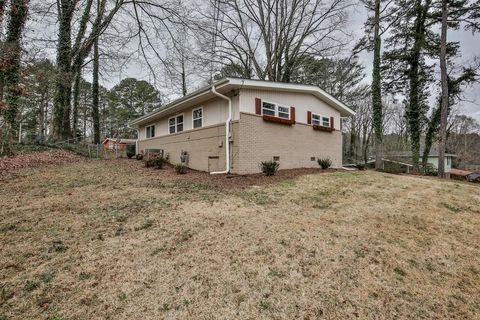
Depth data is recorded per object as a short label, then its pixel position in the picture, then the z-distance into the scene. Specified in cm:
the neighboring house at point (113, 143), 2462
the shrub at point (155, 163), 1138
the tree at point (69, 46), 1045
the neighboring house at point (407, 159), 2588
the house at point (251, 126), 933
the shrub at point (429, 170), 1866
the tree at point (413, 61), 1530
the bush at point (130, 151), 1812
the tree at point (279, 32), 1709
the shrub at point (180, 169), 958
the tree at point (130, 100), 2914
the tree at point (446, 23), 1285
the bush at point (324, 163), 1145
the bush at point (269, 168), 871
